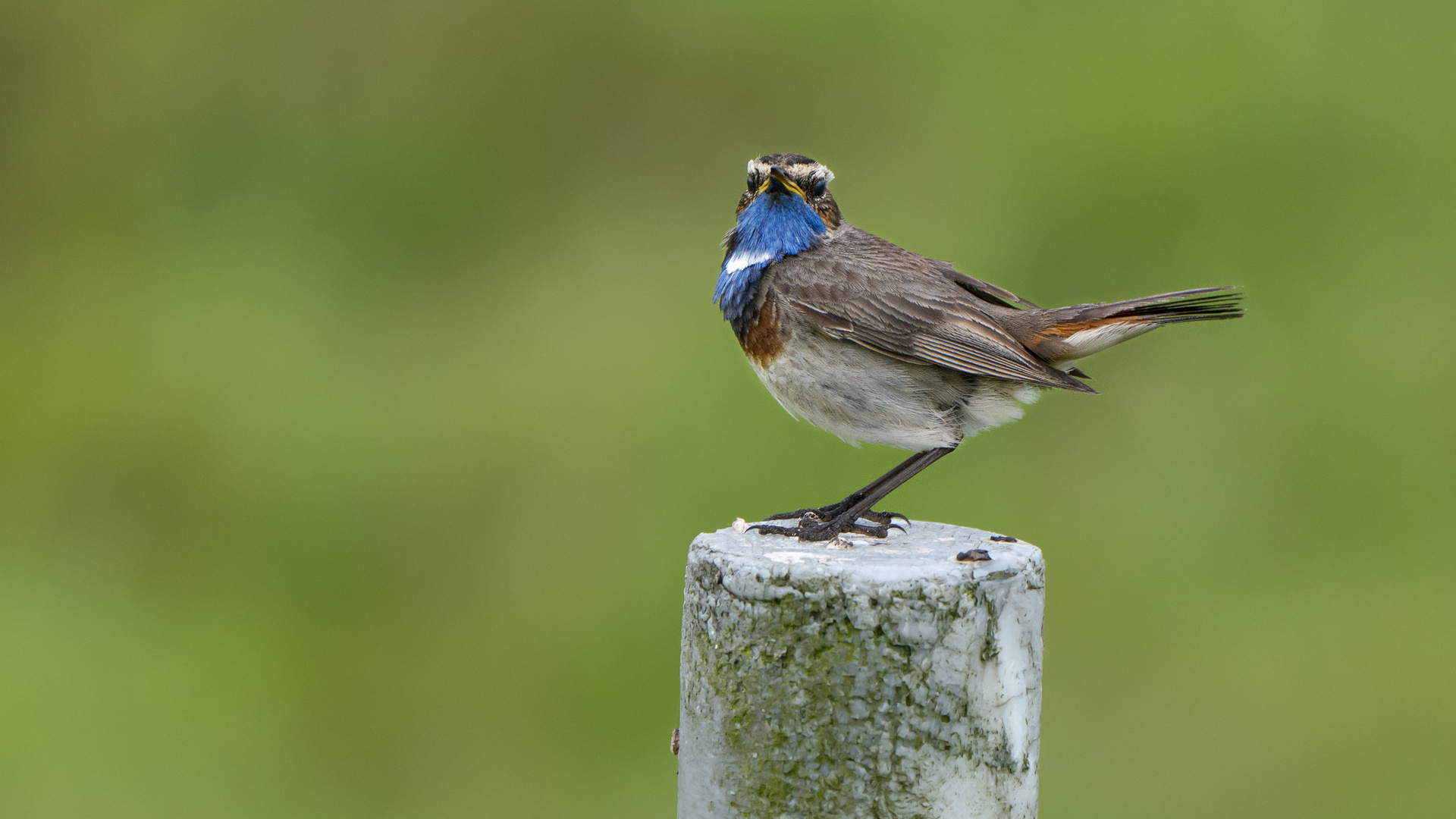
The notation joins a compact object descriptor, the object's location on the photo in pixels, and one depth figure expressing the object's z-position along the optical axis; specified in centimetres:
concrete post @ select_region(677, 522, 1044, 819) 560
